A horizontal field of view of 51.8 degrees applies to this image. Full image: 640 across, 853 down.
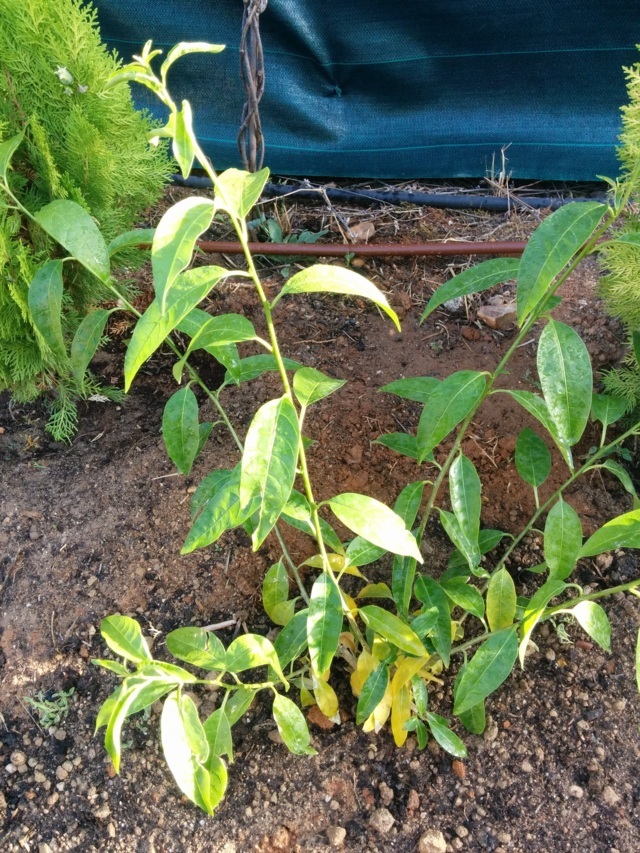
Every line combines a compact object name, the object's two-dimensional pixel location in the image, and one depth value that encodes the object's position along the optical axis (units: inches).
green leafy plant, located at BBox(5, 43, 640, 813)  40.0
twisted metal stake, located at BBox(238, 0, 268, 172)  73.7
